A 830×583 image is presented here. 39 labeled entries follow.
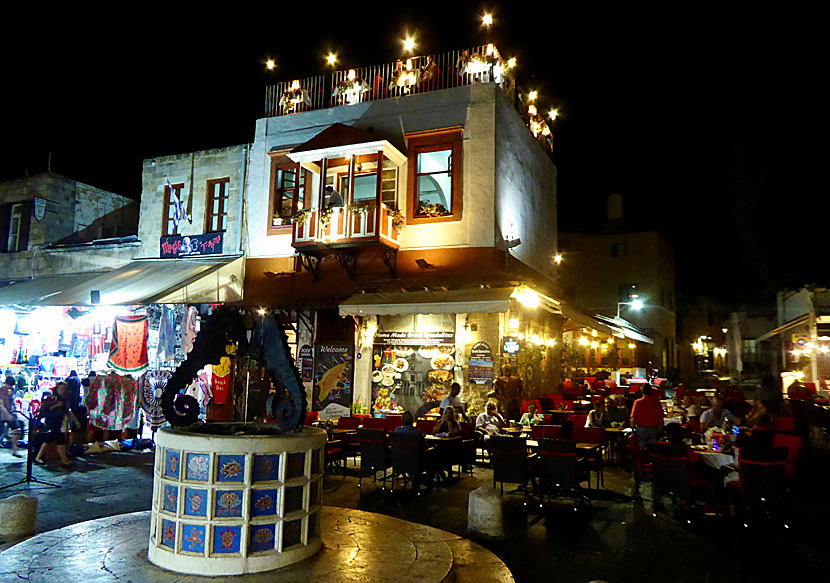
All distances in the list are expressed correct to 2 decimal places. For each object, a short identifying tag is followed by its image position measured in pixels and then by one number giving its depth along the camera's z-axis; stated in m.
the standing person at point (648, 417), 10.02
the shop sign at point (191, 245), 18.23
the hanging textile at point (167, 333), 15.96
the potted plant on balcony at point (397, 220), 15.37
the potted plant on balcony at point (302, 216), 15.59
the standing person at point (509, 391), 14.70
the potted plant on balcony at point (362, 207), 15.03
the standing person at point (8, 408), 12.91
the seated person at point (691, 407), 14.50
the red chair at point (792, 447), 9.01
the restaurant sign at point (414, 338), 15.74
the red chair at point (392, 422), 13.09
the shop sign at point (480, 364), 15.09
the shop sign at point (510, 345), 15.14
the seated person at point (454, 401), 13.24
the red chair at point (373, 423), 12.92
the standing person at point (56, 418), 11.80
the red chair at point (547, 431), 10.88
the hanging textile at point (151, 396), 13.79
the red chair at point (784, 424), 11.82
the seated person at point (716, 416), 10.98
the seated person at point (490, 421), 12.03
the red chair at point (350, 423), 12.81
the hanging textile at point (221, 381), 16.41
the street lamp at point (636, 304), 35.09
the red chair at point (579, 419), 14.21
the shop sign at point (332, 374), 16.62
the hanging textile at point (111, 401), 13.57
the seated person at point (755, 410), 10.86
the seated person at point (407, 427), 10.14
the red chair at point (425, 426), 12.69
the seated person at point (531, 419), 13.17
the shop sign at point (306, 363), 17.06
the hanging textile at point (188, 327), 16.11
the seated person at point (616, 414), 13.95
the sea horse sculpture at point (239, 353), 6.12
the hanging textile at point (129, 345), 15.02
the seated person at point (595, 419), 12.50
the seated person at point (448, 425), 11.15
